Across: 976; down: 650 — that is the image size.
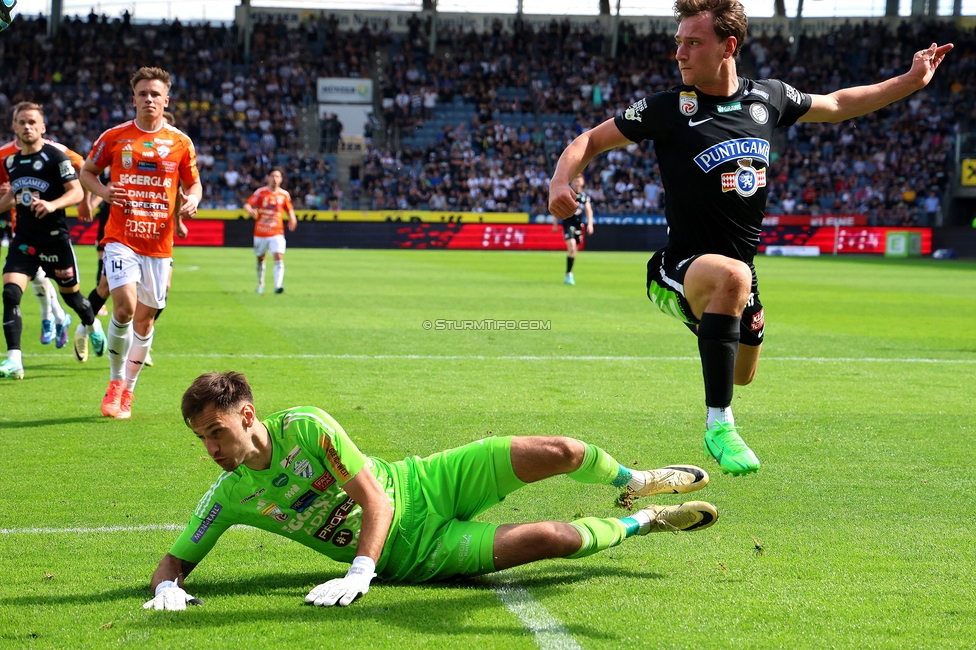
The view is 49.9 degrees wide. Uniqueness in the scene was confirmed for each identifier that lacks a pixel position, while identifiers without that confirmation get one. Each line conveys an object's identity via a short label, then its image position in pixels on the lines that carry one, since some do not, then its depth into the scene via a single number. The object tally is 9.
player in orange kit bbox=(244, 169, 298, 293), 19.88
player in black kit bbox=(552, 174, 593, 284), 22.58
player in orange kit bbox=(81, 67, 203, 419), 7.95
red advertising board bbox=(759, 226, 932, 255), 39.38
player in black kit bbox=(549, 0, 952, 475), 4.91
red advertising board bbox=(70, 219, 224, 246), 36.78
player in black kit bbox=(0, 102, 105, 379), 9.82
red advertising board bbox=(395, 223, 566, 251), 38.88
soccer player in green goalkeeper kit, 3.94
